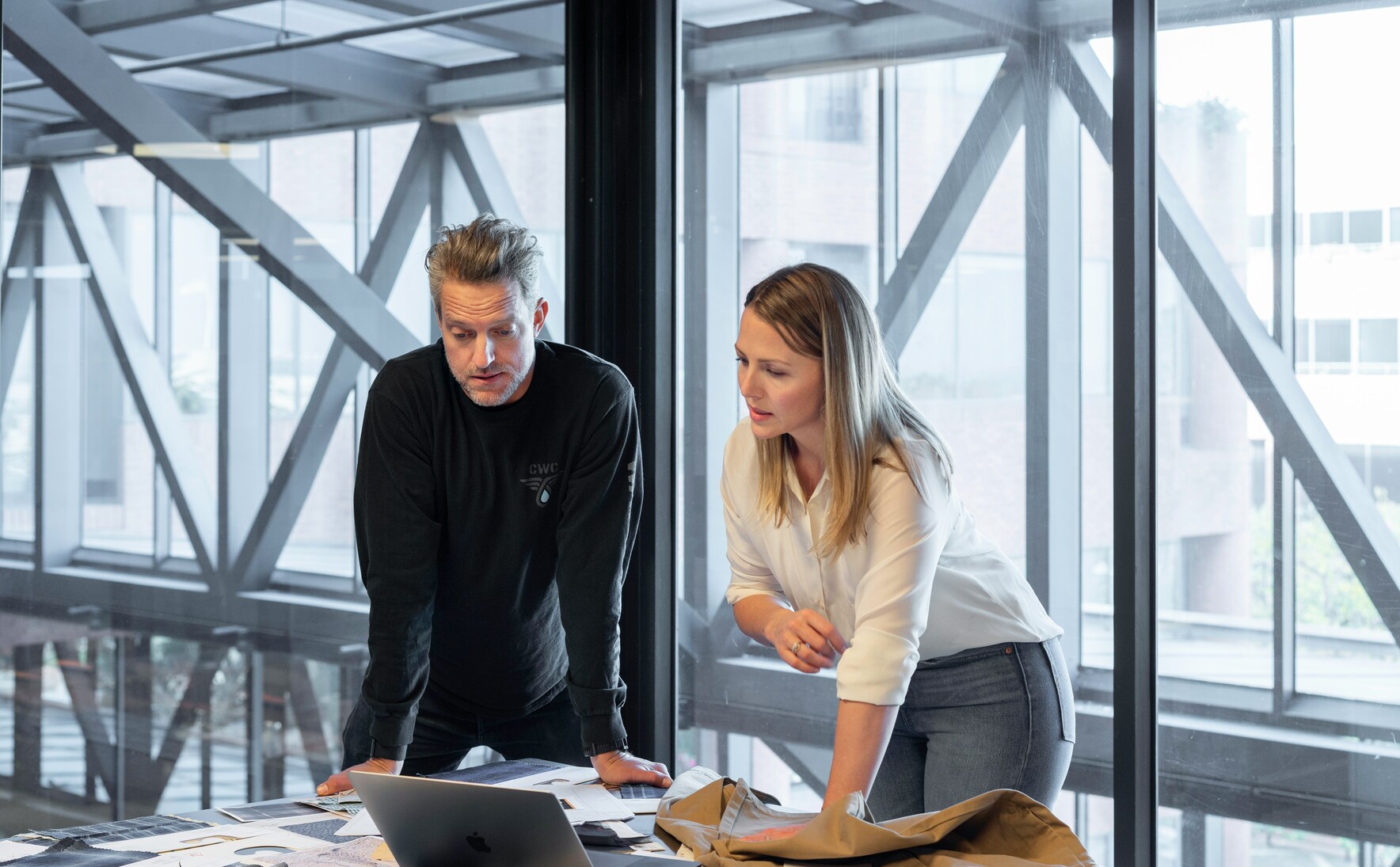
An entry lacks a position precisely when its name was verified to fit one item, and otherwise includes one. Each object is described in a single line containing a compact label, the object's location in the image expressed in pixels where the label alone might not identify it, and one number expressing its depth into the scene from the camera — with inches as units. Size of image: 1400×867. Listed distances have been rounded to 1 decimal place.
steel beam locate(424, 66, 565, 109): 119.3
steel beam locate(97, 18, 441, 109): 100.0
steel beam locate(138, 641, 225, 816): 99.4
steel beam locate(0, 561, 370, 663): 92.7
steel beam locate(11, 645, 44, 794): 91.7
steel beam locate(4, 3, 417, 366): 92.4
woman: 68.3
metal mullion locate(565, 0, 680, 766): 122.6
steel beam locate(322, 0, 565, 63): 116.0
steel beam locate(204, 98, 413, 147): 103.3
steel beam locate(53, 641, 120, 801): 94.3
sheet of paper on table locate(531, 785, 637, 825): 65.0
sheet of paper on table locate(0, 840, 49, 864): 58.5
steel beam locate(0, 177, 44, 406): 90.1
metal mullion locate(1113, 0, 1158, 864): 92.7
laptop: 51.6
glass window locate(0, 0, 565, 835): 92.7
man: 79.0
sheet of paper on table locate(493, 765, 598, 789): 73.1
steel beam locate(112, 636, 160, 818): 98.1
